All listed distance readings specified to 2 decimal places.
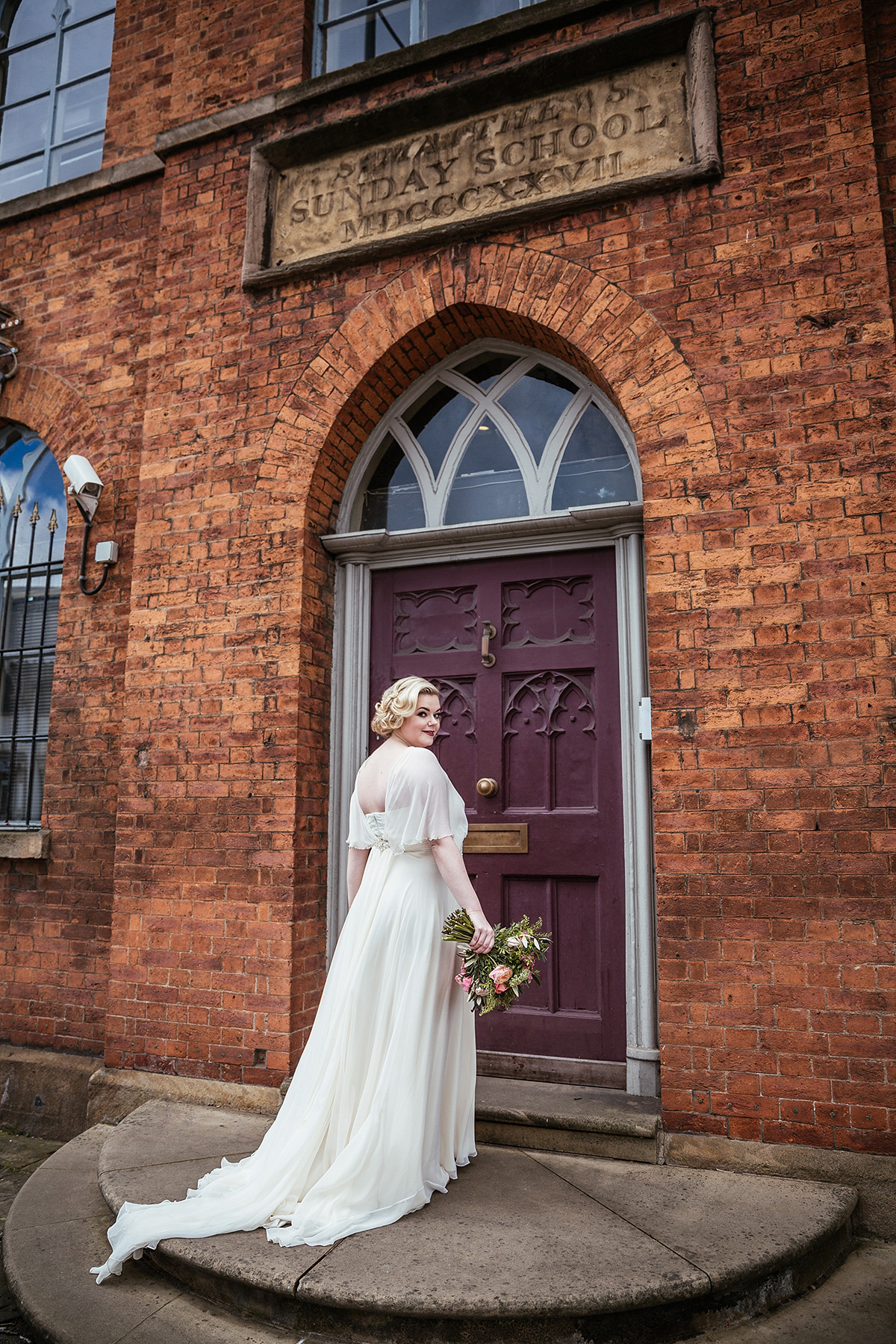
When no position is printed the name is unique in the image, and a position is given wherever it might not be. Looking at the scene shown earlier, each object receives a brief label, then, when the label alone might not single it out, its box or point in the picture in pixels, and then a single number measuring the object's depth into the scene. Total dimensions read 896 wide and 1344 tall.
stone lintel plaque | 4.30
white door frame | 4.12
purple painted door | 4.36
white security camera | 5.39
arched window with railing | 5.85
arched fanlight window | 4.68
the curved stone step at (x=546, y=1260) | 2.61
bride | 3.07
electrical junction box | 5.40
